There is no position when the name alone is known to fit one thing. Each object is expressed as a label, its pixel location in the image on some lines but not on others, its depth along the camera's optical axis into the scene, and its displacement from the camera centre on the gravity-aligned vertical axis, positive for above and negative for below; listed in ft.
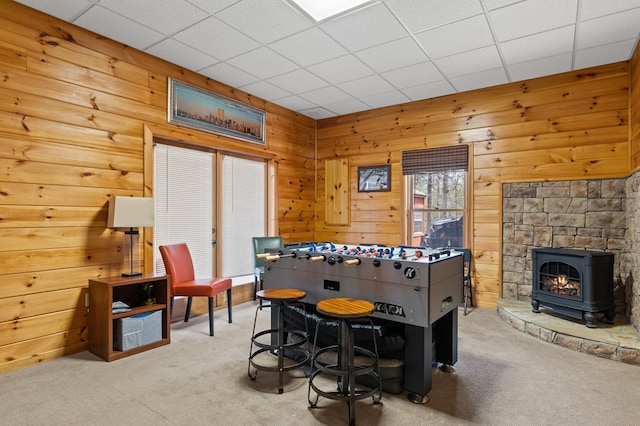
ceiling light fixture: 9.38 +5.75
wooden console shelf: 9.80 -2.88
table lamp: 10.42 +0.03
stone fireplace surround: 11.53 -0.41
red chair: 11.85 -2.42
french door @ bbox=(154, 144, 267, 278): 13.46 +0.34
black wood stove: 11.04 -2.31
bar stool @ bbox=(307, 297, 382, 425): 7.02 -3.26
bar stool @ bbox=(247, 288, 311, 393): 8.36 -3.35
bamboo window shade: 15.87 +2.63
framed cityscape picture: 13.24 +4.26
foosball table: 7.64 -1.75
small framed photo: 18.09 +1.91
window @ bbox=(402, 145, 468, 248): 16.17 +1.00
